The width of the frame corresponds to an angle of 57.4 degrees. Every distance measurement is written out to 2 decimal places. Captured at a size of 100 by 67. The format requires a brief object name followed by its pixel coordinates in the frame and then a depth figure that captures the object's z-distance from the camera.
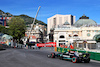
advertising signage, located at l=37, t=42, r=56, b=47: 30.59
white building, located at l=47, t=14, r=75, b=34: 105.57
